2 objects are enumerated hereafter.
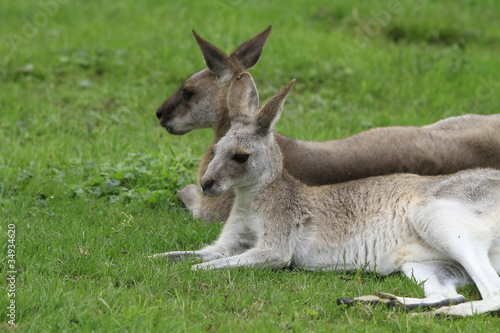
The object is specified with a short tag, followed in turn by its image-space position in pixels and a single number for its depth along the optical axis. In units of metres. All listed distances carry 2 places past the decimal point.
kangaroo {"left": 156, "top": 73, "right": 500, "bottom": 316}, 10.89
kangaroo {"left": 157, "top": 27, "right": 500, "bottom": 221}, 13.33
